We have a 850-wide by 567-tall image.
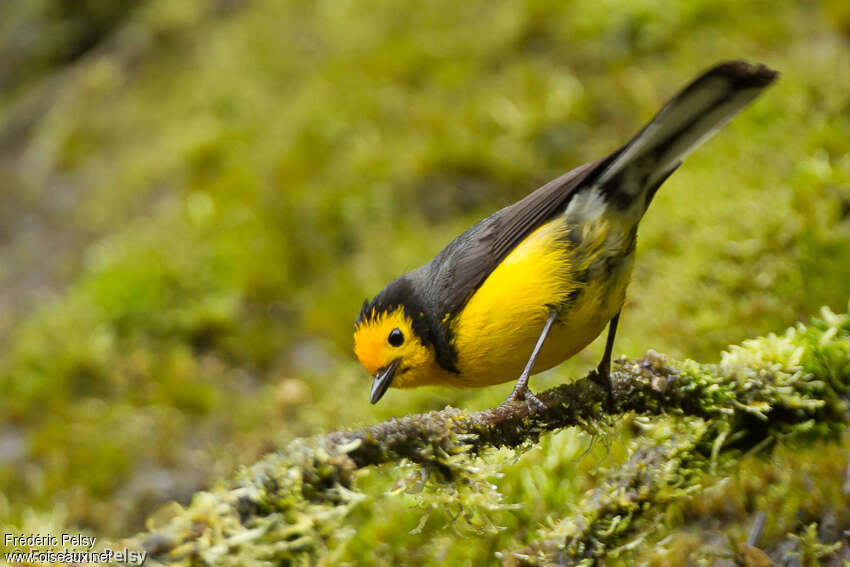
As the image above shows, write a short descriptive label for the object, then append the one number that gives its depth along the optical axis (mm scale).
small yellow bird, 5996
